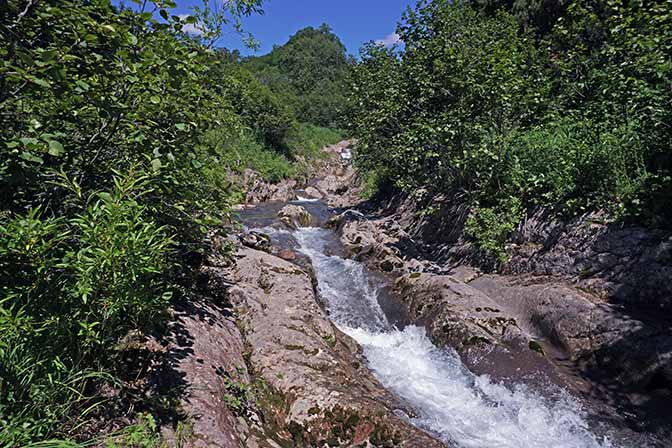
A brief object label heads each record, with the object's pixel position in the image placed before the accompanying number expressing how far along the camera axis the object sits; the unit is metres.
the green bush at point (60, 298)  2.24
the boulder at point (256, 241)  10.51
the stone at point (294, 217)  15.52
